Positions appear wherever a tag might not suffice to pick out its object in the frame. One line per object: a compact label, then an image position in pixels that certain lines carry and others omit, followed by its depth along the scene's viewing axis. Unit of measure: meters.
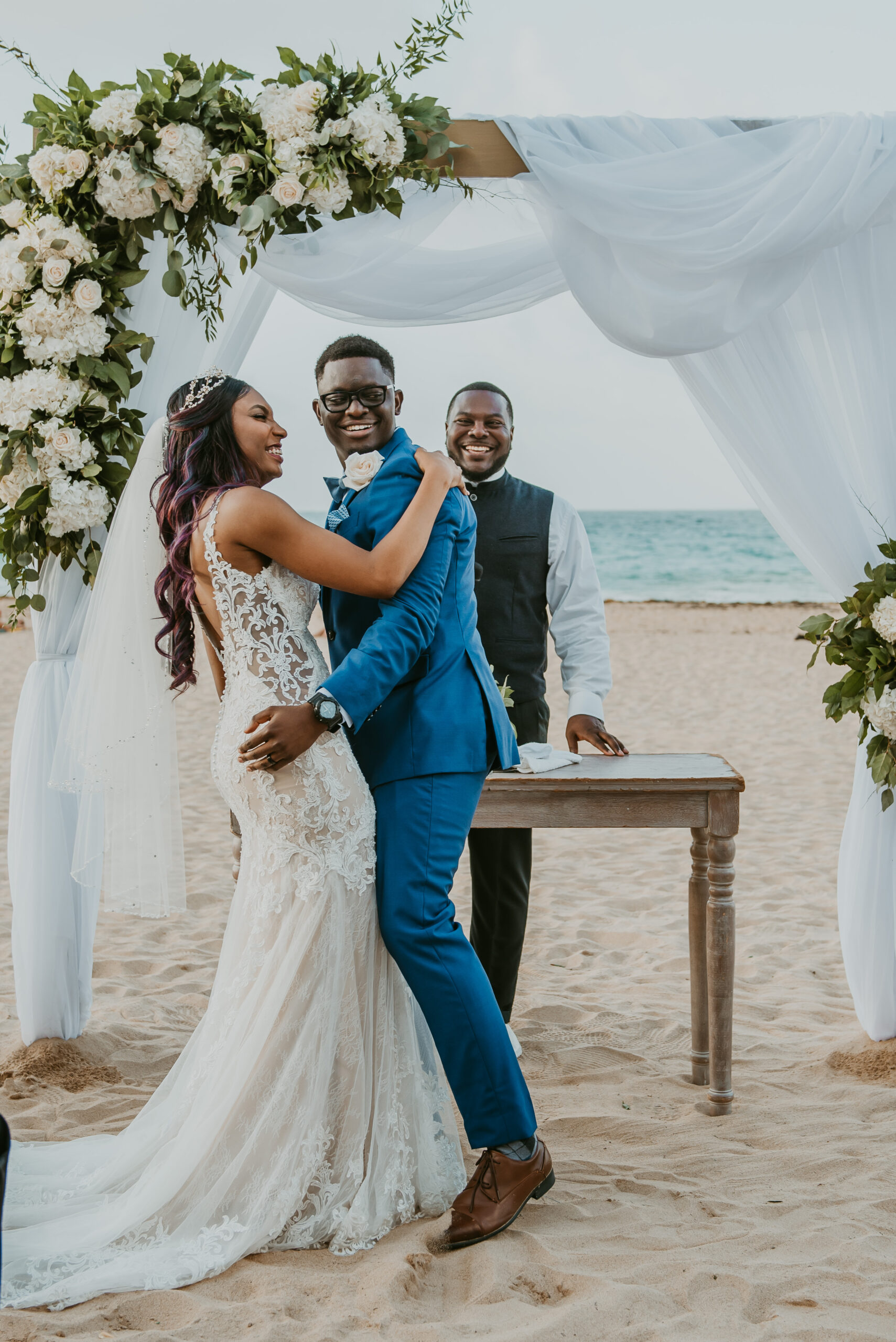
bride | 2.43
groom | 2.41
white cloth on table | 3.33
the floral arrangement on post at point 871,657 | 3.37
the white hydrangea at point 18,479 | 3.45
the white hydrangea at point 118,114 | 3.29
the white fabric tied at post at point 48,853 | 3.58
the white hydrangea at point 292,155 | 3.25
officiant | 3.90
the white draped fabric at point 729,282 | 3.27
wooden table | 3.18
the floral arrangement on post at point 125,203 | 3.28
